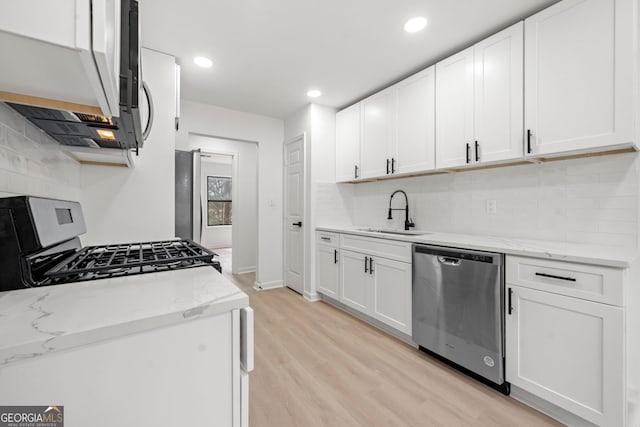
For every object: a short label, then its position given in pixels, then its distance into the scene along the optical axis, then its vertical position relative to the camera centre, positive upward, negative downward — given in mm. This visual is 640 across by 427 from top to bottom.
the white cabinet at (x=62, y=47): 467 +323
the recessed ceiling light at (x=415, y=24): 1926 +1387
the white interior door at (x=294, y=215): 3629 -36
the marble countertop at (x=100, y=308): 517 -231
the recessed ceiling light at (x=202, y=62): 2434 +1399
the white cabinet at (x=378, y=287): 2289 -715
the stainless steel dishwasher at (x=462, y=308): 1665 -659
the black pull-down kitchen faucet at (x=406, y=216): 2842 -37
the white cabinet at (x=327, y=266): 3104 -649
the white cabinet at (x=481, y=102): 1851 +842
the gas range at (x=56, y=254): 767 -165
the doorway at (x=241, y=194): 4750 +331
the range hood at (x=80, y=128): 920 +341
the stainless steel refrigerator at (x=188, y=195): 2400 +157
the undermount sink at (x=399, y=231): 2672 -204
